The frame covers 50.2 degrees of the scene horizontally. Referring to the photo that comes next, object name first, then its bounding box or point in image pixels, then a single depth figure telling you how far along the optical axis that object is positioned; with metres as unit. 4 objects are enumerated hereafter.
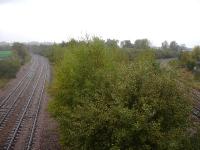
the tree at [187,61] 43.54
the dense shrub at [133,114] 7.69
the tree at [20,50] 64.33
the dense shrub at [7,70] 34.95
